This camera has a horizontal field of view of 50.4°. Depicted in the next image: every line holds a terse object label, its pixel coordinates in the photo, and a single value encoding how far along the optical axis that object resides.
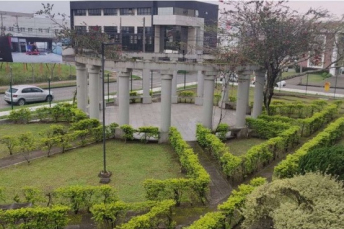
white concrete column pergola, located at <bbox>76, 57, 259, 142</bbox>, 16.17
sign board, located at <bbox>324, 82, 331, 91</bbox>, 35.56
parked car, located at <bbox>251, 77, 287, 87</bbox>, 39.00
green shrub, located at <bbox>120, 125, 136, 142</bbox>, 16.09
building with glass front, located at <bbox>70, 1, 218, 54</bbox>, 54.59
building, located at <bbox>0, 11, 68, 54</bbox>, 43.35
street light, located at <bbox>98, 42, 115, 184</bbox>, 11.88
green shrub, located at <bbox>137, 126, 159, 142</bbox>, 16.03
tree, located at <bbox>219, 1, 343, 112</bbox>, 18.23
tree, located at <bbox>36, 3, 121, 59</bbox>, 19.55
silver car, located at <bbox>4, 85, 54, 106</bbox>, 24.83
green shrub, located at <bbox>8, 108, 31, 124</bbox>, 18.91
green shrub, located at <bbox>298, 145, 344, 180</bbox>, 9.66
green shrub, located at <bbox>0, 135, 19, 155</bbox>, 13.88
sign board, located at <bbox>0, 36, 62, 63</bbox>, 32.56
